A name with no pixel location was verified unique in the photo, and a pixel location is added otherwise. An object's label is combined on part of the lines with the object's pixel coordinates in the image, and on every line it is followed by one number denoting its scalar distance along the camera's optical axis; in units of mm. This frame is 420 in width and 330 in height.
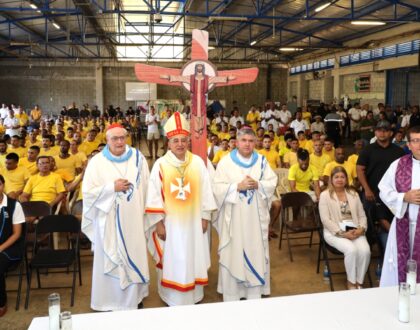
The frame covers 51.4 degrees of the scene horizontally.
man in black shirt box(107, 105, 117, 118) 19875
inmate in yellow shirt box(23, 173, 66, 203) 5504
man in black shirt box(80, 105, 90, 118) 19108
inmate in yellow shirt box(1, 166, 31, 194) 6020
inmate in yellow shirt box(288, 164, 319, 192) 6258
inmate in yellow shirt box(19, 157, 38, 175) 6703
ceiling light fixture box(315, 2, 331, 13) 11422
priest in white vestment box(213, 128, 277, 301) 4109
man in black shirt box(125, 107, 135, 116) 20056
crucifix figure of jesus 4500
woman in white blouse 4344
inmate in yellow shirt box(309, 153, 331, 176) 6852
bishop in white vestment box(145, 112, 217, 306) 3898
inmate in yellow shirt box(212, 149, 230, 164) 8188
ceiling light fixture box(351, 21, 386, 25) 10692
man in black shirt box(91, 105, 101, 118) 19531
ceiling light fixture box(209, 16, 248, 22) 10897
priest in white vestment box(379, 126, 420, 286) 3459
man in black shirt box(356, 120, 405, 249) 4717
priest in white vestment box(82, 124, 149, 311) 3854
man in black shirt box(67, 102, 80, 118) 19000
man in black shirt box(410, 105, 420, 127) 12012
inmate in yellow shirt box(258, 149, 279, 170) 7805
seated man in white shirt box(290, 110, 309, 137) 11888
